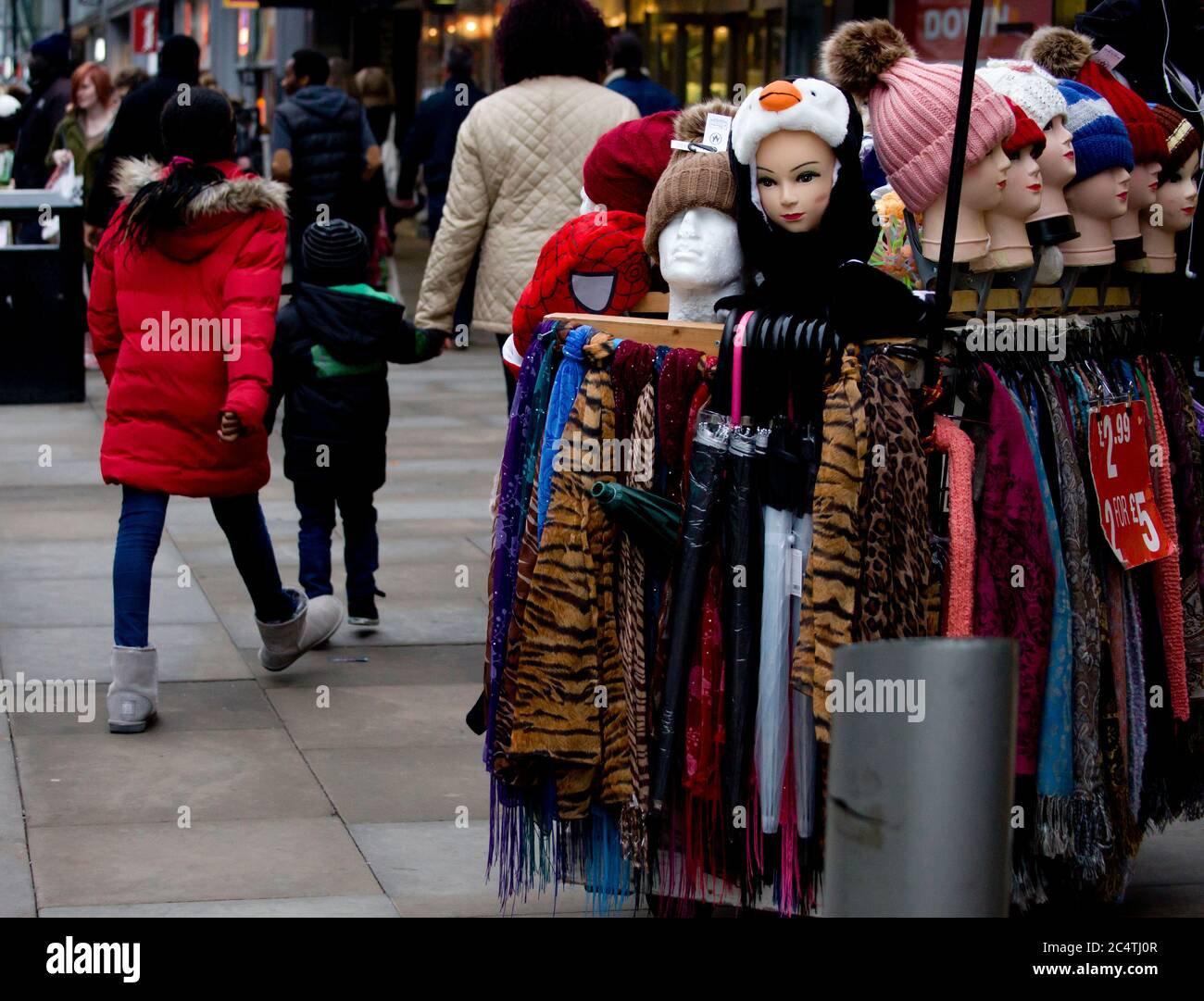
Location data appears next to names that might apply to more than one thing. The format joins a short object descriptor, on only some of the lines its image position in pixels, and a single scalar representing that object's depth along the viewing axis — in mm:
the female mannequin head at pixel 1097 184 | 4238
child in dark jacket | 6516
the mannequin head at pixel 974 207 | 3869
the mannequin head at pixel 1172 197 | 4566
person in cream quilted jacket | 7258
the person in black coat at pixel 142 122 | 10828
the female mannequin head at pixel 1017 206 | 3947
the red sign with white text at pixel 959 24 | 11844
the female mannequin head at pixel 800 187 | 3775
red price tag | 4043
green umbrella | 3719
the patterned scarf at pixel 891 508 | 3549
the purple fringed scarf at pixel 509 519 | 4004
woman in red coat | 5652
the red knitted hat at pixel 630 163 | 4590
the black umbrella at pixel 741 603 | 3680
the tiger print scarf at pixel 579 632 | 3766
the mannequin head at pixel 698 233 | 3934
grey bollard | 2316
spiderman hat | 4215
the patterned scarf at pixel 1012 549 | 3758
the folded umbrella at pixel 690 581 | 3688
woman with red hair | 13359
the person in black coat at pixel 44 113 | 14492
